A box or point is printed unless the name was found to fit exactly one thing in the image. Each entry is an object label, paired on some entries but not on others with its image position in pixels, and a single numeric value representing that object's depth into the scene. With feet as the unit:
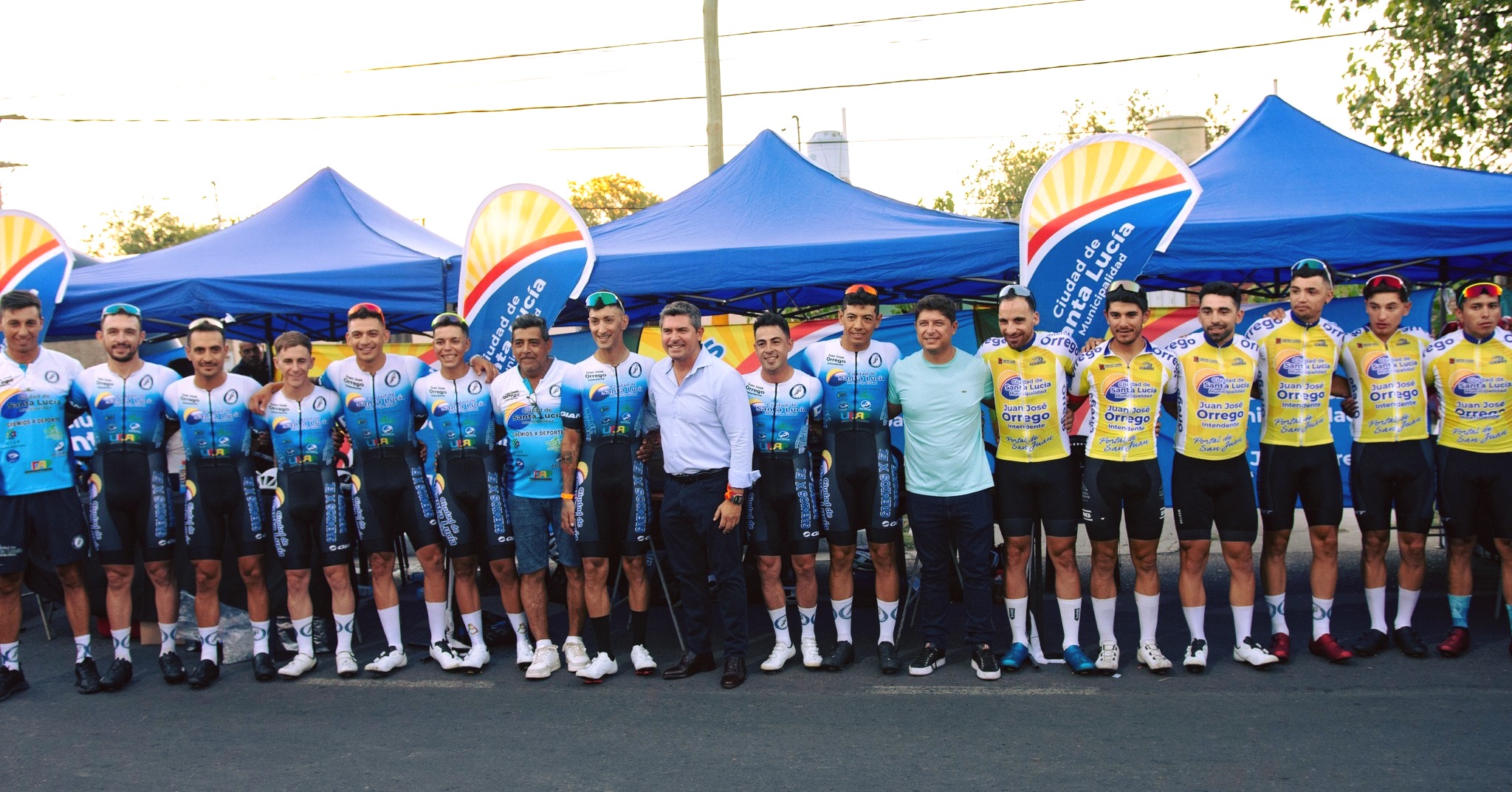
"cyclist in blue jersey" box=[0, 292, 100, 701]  16.92
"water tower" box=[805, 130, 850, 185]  66.59
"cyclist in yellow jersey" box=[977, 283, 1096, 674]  16.08
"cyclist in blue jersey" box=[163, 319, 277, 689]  16.92
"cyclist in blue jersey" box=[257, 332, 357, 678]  16.92
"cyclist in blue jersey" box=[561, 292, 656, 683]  16.51
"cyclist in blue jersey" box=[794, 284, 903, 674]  16.63
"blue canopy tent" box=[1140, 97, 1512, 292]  18.21
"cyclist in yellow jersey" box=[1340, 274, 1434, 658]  16.43
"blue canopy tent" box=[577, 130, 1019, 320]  18.83
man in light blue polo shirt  16.16
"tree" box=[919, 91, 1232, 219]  106.83
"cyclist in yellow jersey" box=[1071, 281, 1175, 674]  15.84
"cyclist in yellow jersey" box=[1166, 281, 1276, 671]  15.92
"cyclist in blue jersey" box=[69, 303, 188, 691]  16.93
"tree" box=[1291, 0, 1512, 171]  28.09
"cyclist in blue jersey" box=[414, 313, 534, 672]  16.99
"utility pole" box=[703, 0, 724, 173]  41.60
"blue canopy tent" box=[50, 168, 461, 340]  20.36
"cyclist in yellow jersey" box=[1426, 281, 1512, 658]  16.24
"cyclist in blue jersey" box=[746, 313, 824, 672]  16.58
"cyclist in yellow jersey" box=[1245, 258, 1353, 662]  16.24
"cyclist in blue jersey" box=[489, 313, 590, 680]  16.97
